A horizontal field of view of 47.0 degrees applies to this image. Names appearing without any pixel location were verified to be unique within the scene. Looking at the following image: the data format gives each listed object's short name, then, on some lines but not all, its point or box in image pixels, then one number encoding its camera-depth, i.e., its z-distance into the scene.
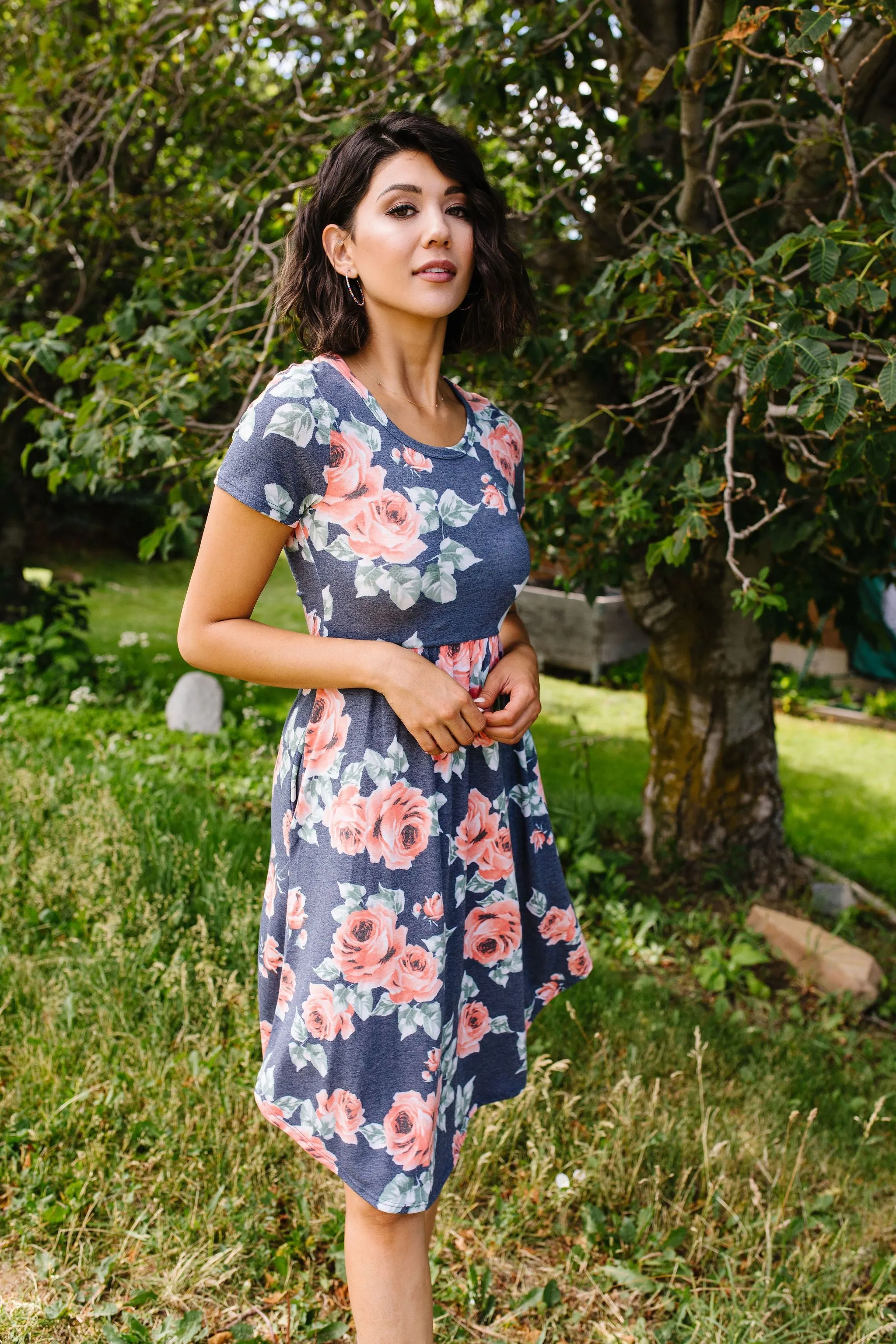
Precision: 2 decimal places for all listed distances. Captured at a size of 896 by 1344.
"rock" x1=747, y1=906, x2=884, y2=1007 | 3.59
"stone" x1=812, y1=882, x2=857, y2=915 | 4.33
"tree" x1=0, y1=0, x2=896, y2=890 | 2.24
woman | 1.45
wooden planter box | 9.37
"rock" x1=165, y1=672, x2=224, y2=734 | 5.86
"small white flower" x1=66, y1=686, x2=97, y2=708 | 5.96
